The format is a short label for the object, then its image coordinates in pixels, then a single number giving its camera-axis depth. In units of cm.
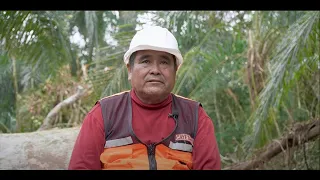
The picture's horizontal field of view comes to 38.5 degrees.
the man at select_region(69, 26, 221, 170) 230
